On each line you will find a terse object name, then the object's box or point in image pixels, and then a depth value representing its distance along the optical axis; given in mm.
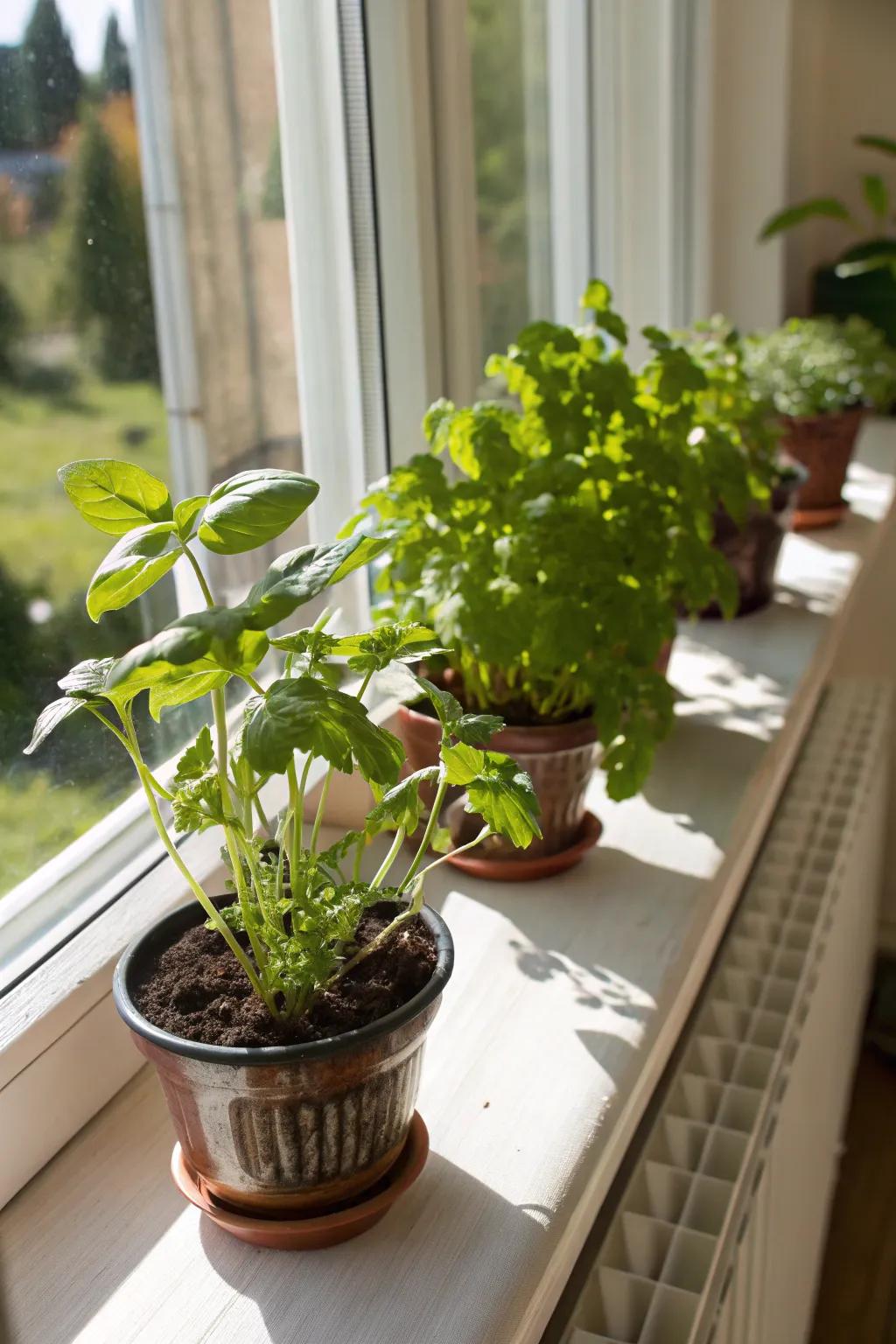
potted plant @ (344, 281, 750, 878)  929
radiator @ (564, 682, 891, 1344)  882
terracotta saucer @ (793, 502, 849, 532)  1947
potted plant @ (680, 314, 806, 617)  1364
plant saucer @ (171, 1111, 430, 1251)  653
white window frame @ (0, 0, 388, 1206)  748
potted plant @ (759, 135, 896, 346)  2262
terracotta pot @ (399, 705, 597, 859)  979
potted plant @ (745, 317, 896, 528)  1806
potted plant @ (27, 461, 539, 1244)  536
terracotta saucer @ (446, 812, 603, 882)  1012
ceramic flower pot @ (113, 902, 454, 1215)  596
